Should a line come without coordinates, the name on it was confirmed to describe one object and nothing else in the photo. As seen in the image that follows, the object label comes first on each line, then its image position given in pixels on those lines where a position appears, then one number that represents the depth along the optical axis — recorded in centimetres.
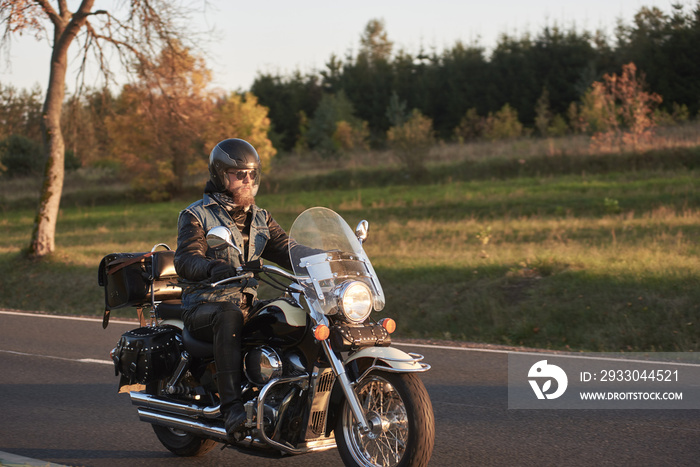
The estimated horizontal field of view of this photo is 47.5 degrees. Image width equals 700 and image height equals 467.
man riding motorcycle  512
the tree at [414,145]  4153
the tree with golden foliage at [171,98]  2186
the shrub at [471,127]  5697
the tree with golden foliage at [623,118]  3562
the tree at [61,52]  2139
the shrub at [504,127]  5091
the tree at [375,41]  9525
